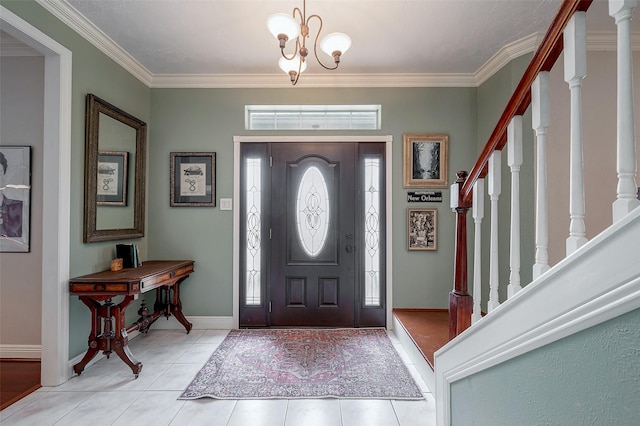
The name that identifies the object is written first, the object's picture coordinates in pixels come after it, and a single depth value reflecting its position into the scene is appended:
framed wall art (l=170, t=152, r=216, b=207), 3.41
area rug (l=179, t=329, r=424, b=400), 2.18
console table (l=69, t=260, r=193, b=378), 2.34
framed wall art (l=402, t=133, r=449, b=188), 3.40
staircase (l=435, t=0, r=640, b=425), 0.70
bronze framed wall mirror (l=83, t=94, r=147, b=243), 2.56
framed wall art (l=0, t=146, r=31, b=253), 2.65
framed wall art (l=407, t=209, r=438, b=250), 3.39
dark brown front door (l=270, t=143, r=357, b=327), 3.41
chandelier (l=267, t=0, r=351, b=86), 1.79
